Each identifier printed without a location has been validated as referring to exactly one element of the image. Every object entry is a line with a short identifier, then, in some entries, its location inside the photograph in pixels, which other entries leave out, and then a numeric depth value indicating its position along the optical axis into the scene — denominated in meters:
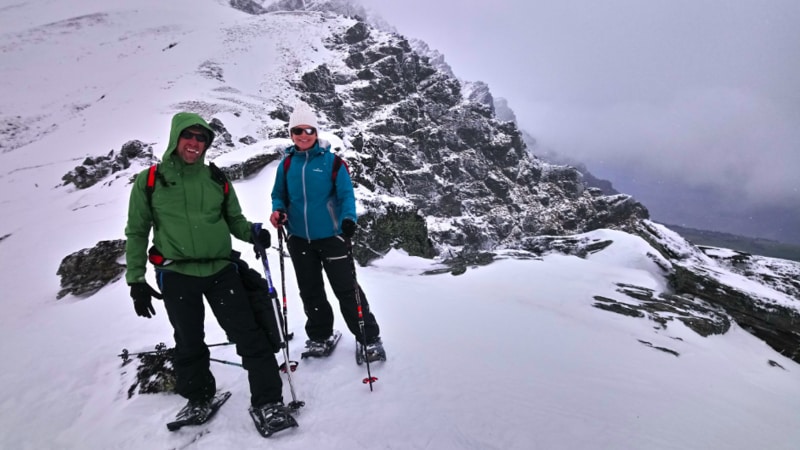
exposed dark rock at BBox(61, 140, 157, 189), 21.31
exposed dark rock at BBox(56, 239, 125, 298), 9.51
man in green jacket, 3.29
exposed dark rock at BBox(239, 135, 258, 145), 35.34
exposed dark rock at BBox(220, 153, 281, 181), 15.90
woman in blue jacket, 4.29
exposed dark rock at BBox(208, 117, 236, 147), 31.47
